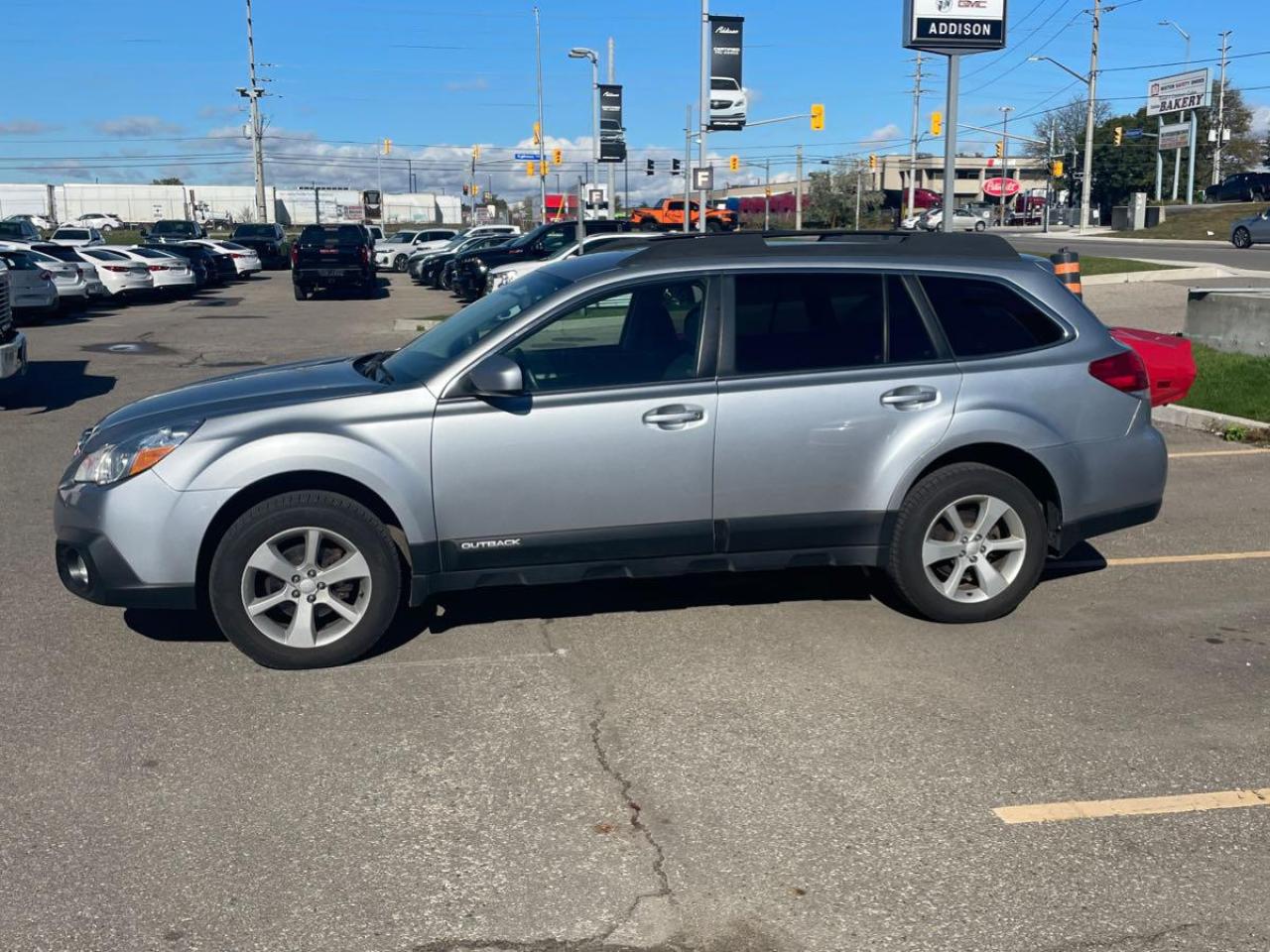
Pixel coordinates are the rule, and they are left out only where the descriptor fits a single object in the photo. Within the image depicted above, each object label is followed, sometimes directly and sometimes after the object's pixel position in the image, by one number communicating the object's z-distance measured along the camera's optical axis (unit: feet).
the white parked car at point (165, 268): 105.50
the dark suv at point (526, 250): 86.33
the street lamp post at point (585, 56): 151.23
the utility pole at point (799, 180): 250.16
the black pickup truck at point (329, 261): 106.73
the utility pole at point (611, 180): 135.88
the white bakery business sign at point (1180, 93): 256.93
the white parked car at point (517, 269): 65.77
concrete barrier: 45.65
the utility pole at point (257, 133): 235.20
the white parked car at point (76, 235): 152.66
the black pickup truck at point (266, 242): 171.12
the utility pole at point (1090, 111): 198.70
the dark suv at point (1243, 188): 233.14
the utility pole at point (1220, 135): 298.35
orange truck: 200.75
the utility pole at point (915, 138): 224.12
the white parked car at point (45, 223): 297.94
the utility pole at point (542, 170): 201.98
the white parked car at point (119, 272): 100.12
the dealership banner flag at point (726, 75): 100.68
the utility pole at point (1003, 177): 277.60
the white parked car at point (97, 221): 272.60
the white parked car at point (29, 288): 76.74
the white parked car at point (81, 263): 91.44
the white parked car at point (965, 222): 217.85
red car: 28.30
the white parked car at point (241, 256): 140.87
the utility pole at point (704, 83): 102.73
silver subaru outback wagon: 17.35
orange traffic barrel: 40.34
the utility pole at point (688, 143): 210.49
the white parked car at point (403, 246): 160.66
